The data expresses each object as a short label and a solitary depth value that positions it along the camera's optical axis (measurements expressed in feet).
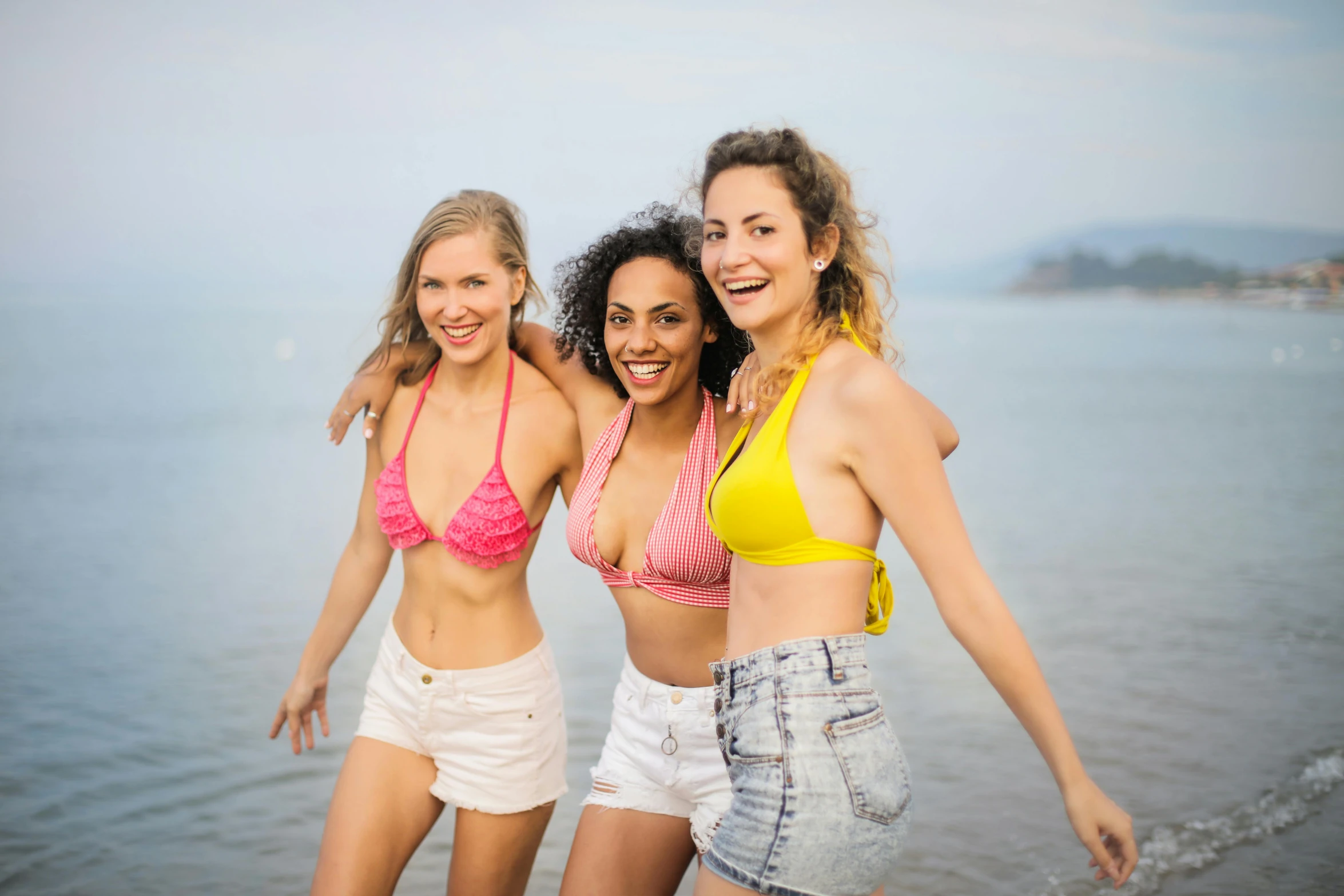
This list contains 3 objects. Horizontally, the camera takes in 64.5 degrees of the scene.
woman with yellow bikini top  5.35
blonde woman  8.39
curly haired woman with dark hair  7.43
